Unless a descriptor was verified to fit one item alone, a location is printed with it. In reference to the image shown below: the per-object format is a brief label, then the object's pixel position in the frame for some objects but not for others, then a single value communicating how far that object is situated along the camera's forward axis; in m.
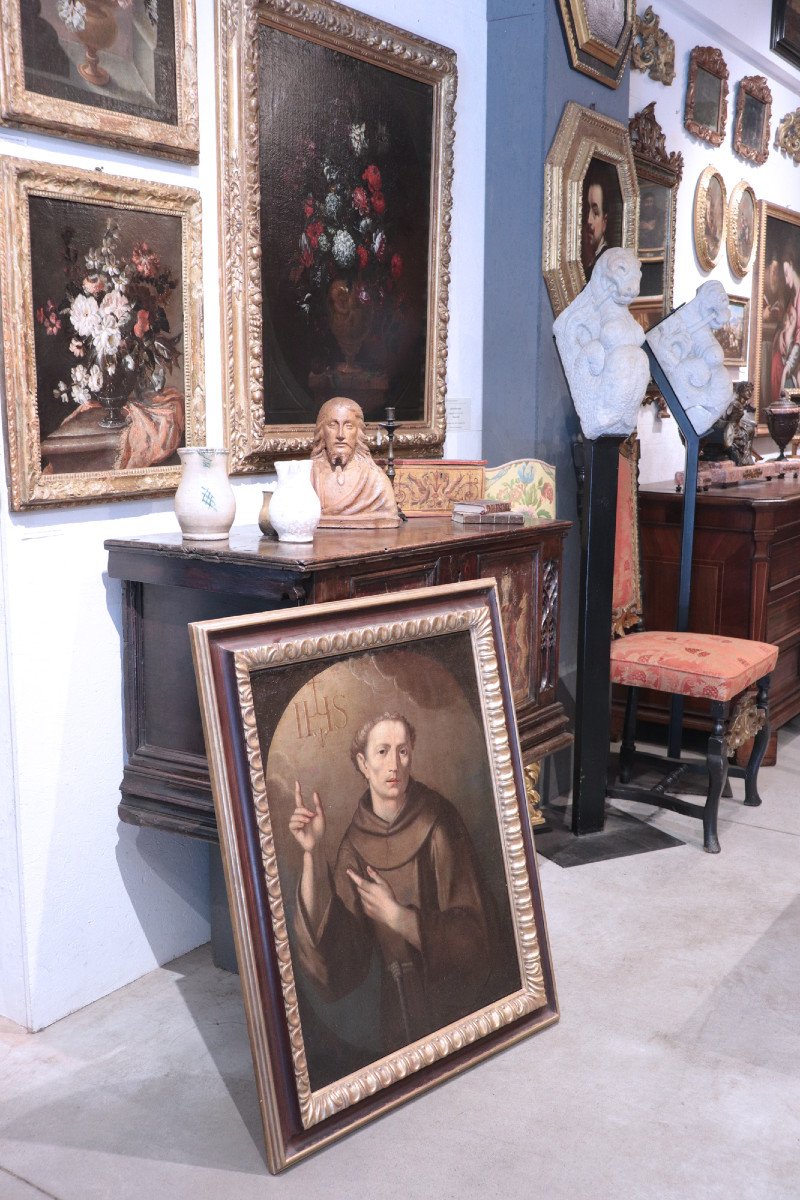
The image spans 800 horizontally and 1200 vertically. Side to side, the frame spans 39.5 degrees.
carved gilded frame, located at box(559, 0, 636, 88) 4.01
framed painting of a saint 2.33
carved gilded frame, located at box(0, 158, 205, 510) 2.57
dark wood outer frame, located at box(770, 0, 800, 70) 6.26
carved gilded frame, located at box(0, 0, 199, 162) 2.49
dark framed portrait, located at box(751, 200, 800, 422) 6.59
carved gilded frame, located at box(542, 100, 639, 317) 4.04
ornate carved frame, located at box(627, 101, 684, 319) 5.09
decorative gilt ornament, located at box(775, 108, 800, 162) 6.70
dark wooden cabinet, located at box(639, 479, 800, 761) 4.85
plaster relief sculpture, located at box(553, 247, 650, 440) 3.75
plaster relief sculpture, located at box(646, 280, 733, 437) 4.36
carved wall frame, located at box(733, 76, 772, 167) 6.11
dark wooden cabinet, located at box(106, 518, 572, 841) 2.64
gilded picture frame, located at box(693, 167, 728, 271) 5.77
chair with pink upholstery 4.04
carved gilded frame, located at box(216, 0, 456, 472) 3.03
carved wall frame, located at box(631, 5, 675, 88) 5.04
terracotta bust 3.06
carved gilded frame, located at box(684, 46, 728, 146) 5.53
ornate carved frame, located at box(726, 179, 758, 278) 6.16
